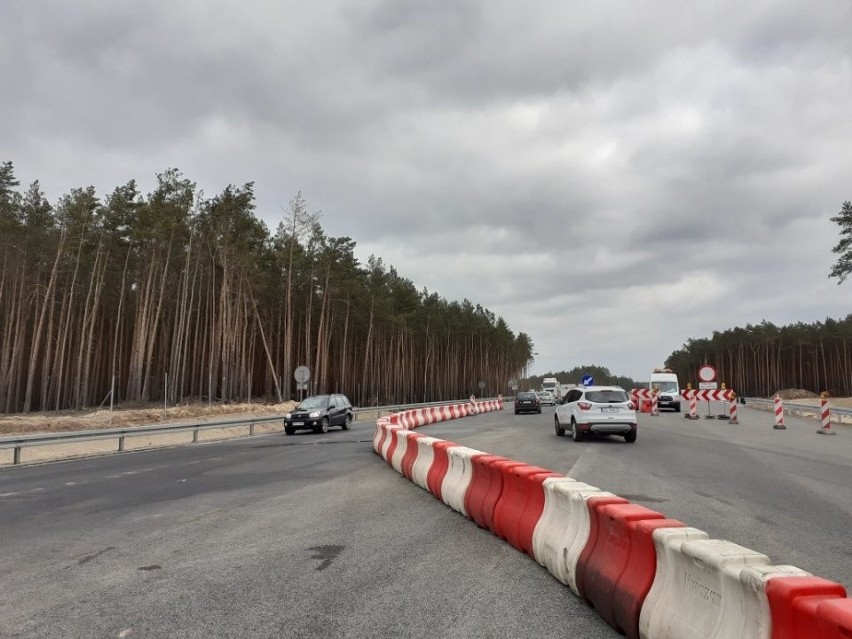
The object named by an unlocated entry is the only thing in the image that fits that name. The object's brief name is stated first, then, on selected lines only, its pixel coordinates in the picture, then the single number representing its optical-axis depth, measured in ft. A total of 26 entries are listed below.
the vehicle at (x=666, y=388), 135.44
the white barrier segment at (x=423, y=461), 33.96
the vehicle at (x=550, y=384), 249.96
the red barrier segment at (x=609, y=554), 13.53
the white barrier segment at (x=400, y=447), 40.45
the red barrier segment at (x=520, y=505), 19.81
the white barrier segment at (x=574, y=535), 16.14
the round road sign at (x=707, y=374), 107.55
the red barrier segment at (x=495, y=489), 22.91
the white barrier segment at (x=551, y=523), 17.56
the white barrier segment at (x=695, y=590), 10.25
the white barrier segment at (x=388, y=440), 46.78
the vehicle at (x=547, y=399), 185.06
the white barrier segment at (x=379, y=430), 51.50
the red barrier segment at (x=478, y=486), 24.64
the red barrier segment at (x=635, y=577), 12.71
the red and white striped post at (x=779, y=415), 83.66
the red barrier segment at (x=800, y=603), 8.02
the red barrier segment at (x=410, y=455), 37.68
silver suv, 60.70
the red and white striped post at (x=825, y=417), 76.38
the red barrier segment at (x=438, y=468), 30.81
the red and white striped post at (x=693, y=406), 109.29
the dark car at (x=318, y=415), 84.17
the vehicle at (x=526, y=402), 137.61
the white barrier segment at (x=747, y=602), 9.12
